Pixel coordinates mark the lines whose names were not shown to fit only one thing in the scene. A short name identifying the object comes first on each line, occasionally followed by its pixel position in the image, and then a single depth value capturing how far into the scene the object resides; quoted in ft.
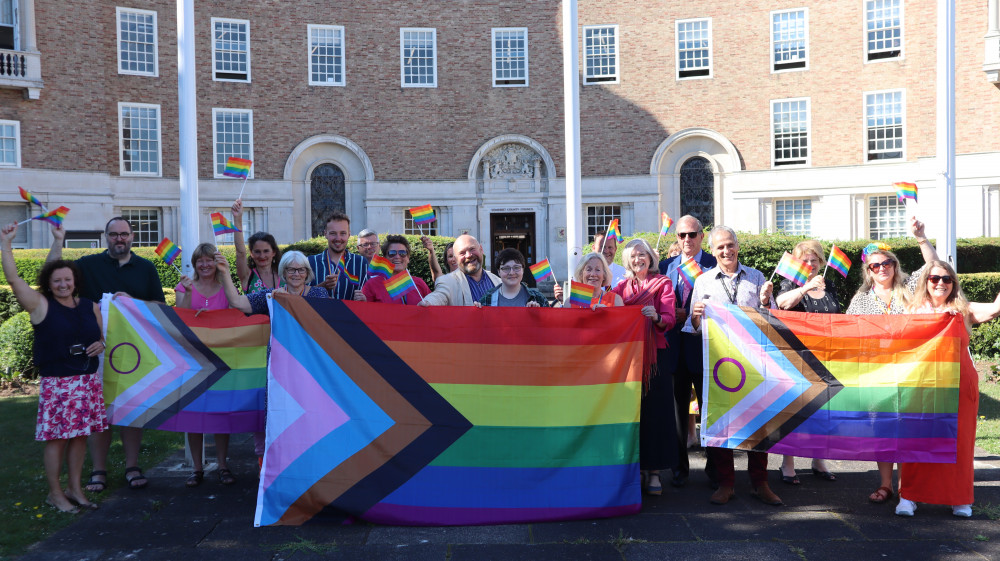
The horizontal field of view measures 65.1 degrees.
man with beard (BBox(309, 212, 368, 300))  23.52
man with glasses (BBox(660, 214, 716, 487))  21.11
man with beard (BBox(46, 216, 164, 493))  21.90
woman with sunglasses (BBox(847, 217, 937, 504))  20.17
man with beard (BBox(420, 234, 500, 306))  20.45
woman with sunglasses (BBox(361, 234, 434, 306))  22.18
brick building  83.87
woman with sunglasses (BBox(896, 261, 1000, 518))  18.54
